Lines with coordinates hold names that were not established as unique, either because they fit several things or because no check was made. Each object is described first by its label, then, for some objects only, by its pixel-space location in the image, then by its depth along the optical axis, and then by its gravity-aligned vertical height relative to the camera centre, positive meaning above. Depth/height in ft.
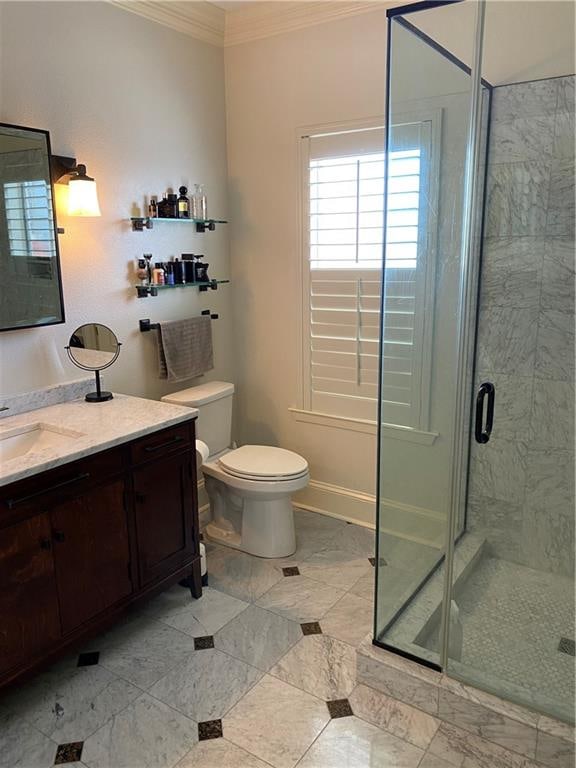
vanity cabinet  6.43 -3.38
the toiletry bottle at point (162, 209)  9.84 +0.74
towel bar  9.91 -1.14
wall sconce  8.20 +0.95
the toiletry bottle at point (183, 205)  10.11 +0.83
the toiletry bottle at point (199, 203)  10.57 +0.91
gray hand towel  10.19 -1.60
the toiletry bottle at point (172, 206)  9.96 +0.80
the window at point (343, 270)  9.93 -0.27
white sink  7.46 -2.27
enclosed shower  6.53 -1.46
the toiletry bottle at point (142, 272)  9.73 -0.26
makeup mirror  8.70 -1.35
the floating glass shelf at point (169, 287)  9.77 -0.54
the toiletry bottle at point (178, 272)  10.25 -0.28
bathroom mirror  7.58 +0.30
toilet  9.78 -3.65
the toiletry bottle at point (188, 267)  10.46 -0.20
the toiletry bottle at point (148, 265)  9.80 -0.15
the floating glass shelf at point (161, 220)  9.57 +0.55
